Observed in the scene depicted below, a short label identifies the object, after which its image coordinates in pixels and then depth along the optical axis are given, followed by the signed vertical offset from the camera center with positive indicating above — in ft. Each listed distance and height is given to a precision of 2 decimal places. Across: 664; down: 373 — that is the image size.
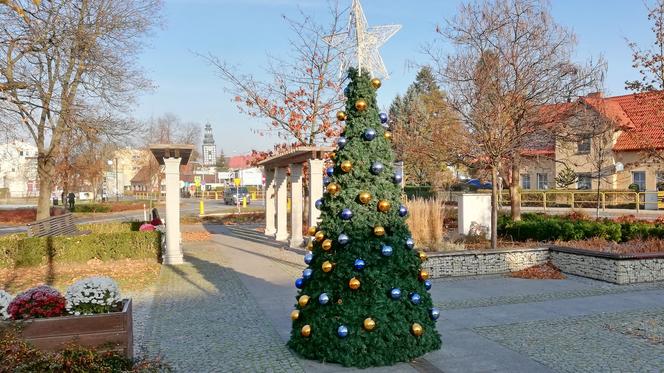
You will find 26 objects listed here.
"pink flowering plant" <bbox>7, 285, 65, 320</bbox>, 15.20 -3.29
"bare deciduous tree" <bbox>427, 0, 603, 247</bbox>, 41.96 +9.14
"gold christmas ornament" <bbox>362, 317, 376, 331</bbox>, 16.85 -4.28
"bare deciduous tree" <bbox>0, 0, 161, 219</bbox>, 46.24 +13.53
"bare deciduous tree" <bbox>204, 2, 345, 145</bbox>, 70.69 +10.68
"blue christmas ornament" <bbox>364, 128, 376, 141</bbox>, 18.38 +1.85
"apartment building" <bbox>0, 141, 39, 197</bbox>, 148.99 +3.57
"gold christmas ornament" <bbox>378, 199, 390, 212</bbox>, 18.07 -0.58
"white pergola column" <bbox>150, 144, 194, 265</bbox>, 44.60 -0.72
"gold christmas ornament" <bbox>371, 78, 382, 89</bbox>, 19.11 +3.75
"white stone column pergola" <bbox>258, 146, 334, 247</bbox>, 49.93 +0.19
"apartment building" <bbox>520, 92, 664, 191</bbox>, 48.52 +5.88
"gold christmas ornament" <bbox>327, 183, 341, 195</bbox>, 18.29 -0.03
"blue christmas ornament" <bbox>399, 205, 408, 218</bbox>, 18.53 -0.81
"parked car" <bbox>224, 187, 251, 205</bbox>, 167.84 -2.26
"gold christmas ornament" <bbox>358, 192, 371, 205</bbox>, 17.92 -0.30
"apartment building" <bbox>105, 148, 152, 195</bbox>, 175.33 +9.35
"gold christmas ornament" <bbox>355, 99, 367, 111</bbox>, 18.57 +2.88
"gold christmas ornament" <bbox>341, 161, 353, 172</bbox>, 18.16 +0.75
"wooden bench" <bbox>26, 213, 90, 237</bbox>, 44.09 -3.22
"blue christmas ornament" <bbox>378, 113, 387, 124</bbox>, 19.12 +2.51
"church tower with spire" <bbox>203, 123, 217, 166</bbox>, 434.38 +33.26
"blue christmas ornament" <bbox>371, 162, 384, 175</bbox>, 18.17 +0.67
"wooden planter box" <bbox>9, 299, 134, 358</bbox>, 14.73 -3.95
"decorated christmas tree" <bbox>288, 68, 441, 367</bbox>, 17.20 -2.63
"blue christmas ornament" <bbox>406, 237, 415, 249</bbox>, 18.34 -1.90
